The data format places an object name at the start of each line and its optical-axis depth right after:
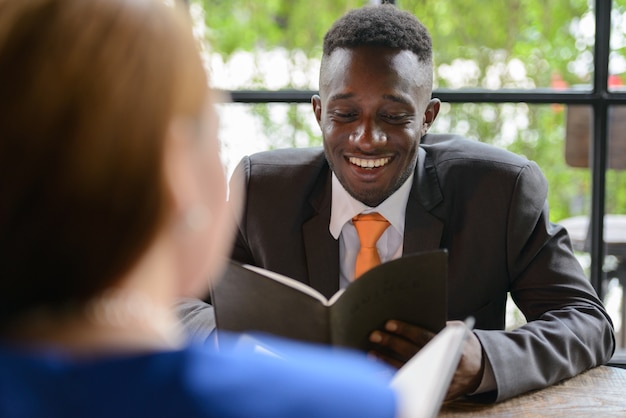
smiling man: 1.99
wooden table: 1.78
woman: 0.97
